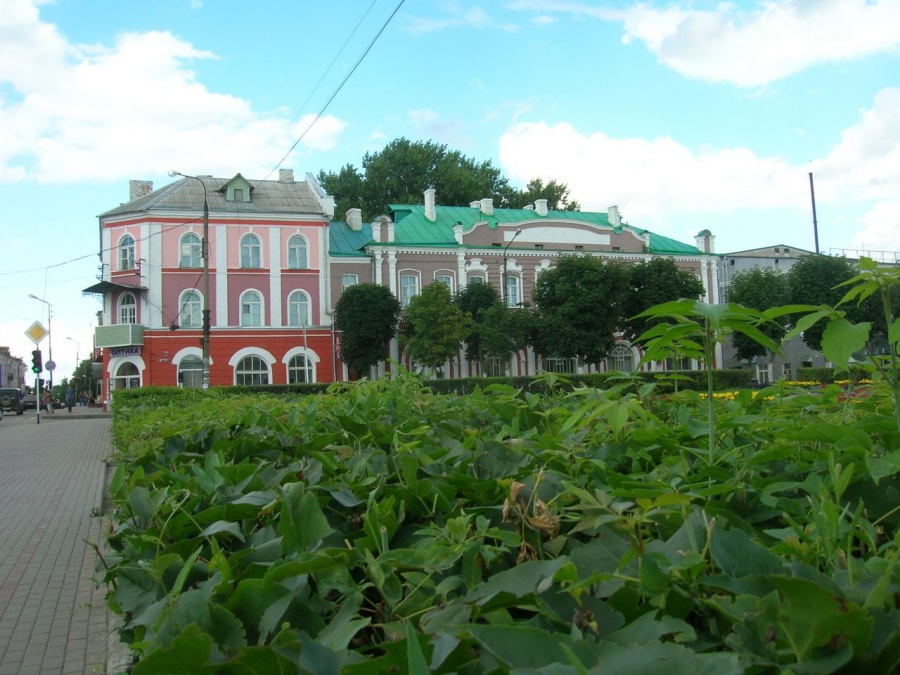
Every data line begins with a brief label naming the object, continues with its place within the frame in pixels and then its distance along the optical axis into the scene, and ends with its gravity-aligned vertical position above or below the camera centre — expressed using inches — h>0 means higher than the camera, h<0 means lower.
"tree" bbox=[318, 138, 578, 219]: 2114.9 +595.4
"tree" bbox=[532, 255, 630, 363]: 1523.1 +156.0
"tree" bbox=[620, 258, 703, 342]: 1604.3 +204.2
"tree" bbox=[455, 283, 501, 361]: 1563.7 +172.3
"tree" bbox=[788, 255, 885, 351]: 1808.6 +240.4
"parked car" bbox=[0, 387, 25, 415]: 1771.7 +0.0
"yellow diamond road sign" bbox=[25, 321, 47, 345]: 1080.8 +97.9
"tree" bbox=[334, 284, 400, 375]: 1461.6 +129.2
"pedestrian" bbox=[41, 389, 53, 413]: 1882.1 -3.0
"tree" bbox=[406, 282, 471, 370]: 1461.6 +118.5
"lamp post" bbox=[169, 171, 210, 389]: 1061.1 +139.6
